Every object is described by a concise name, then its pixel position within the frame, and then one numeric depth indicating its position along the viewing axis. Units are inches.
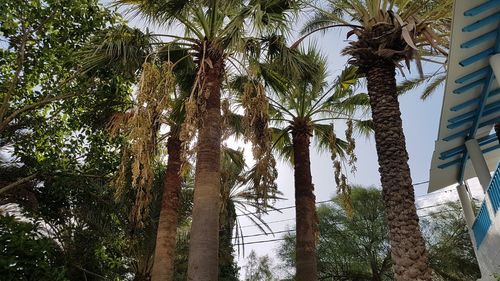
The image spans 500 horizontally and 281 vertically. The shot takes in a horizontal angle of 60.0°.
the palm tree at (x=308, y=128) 410.3
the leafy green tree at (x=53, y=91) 432.5
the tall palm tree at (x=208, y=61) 284.7
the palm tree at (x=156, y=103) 297.4
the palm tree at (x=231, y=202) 500.7
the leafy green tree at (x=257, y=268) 1384.5
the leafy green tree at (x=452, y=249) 782.5
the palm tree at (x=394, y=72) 265.1
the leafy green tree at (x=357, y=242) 815.7
